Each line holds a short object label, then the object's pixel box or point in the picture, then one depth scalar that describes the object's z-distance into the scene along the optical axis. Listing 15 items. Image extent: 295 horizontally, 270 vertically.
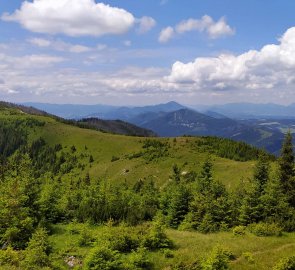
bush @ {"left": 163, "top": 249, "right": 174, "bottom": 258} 37.28
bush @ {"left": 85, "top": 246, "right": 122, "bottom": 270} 32.50
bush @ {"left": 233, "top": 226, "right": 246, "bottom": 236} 43.42
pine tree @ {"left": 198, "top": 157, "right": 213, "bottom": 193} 67.00
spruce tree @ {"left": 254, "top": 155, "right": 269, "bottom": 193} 53.97
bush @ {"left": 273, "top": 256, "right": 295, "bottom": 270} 30.36
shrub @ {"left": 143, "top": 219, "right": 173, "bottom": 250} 39.34
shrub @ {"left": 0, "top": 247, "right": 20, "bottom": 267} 34.03
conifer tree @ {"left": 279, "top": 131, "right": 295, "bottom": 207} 51.94
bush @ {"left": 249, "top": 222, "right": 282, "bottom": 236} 43.09
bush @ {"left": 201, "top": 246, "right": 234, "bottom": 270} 30.23
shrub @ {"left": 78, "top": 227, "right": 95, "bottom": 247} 41.22
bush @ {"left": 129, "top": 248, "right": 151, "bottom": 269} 34.03
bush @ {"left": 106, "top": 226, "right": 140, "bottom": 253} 38.16
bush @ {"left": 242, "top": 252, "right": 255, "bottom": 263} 34.94
